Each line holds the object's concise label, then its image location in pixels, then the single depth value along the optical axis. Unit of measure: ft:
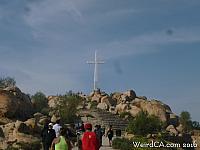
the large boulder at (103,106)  238.54
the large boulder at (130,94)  275.49
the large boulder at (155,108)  220.43
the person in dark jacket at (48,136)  59.36
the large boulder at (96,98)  269.64
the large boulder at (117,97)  272.33
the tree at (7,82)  231.50
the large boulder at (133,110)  222.28
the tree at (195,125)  260.52
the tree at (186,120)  242.25
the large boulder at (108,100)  261.28
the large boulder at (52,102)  222.48
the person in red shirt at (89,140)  41.60
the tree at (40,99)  220.31
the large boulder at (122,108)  229.21
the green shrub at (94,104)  234.99
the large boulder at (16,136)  95.09
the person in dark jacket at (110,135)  109.42
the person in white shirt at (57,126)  59.80
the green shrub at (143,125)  139.13
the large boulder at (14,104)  134.21
